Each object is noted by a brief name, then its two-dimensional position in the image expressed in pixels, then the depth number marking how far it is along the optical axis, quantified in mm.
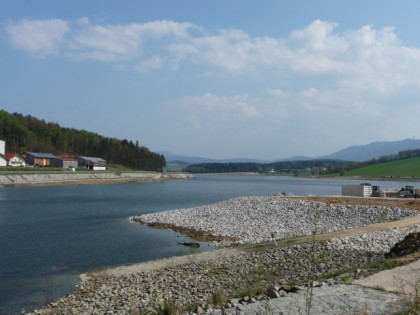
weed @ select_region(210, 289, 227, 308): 9531
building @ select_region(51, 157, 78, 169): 121375
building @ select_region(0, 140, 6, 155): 107325
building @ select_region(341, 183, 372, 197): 45500
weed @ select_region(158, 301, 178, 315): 9087
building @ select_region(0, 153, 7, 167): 100219
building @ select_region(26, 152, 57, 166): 117625
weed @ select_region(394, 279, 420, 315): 6726
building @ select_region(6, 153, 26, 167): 104688
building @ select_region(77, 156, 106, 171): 128562
